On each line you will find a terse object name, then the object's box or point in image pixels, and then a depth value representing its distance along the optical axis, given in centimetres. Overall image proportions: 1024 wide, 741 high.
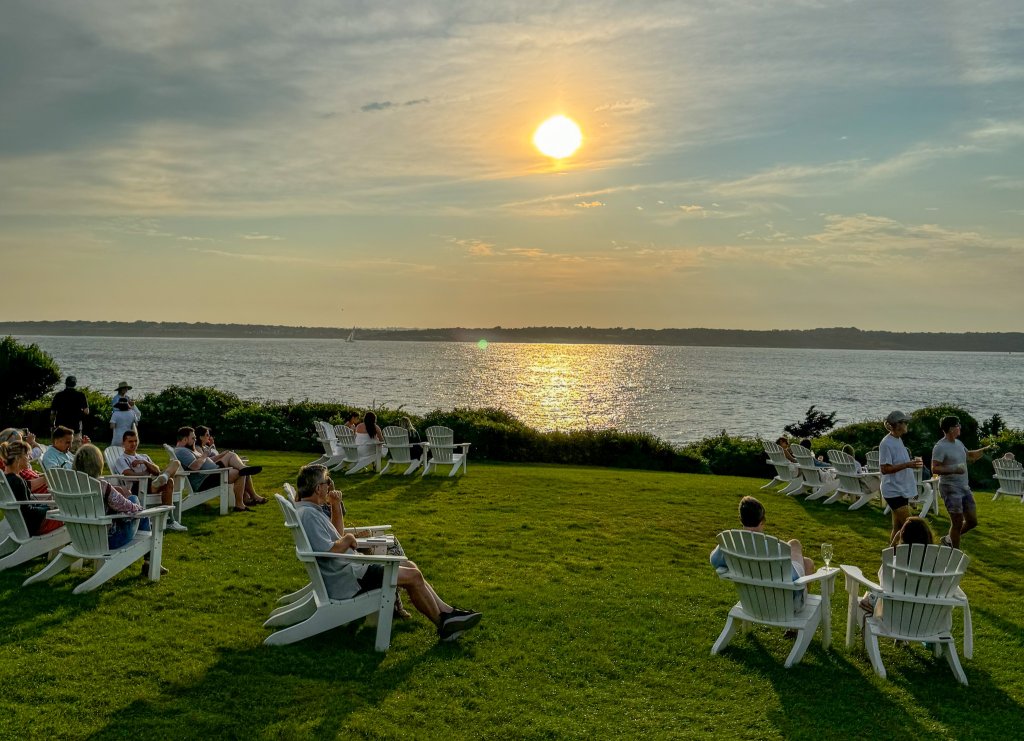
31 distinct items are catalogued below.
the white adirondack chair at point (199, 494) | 1064
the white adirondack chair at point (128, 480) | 939
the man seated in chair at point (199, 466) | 1090
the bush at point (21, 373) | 2441
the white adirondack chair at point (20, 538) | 765
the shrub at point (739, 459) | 2091
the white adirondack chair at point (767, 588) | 610
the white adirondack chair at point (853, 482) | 1395
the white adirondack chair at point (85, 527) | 715
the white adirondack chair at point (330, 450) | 1581
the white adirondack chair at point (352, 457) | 1553
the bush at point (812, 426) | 3166
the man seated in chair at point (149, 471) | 960
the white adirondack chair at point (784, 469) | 1562
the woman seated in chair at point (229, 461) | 1133
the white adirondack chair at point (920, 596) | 587
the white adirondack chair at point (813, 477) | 1484
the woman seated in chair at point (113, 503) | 740
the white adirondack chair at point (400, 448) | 1566
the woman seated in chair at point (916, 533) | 626
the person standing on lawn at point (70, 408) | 1512
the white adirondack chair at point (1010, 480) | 1702
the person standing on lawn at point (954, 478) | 894
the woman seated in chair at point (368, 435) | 1556
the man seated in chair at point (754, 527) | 650
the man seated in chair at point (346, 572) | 617
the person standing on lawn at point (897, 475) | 906
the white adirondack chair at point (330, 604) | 609
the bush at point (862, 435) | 2194
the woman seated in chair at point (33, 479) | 820
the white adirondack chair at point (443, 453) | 1577
